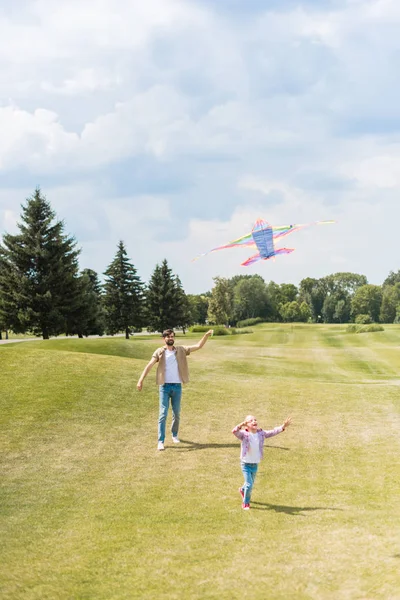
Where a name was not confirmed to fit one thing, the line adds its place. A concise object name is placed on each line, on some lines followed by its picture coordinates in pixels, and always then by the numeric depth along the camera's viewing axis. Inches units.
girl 341.7
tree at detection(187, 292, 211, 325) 5028.8
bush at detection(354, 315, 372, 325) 3456.2
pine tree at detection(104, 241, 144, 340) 2763.3
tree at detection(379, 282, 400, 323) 4899.1
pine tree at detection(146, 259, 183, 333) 2871.6
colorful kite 507.5
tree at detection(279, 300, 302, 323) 4116.6
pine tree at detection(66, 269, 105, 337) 1985.7
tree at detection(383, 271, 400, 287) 7366.1
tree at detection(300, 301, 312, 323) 4264.3
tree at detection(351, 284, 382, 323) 4928.6
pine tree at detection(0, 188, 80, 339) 1879.9
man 478.3
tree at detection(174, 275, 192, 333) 2886.3
